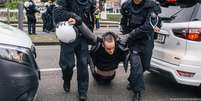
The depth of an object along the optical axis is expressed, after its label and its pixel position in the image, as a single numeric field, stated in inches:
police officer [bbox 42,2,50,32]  554.6
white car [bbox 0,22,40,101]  121.3
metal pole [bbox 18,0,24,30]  397.4
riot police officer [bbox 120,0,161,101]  165.5
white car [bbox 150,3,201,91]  163.1
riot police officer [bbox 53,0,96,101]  159.5
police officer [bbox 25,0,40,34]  506.1
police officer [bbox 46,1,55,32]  545.6
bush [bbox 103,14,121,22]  999.5
